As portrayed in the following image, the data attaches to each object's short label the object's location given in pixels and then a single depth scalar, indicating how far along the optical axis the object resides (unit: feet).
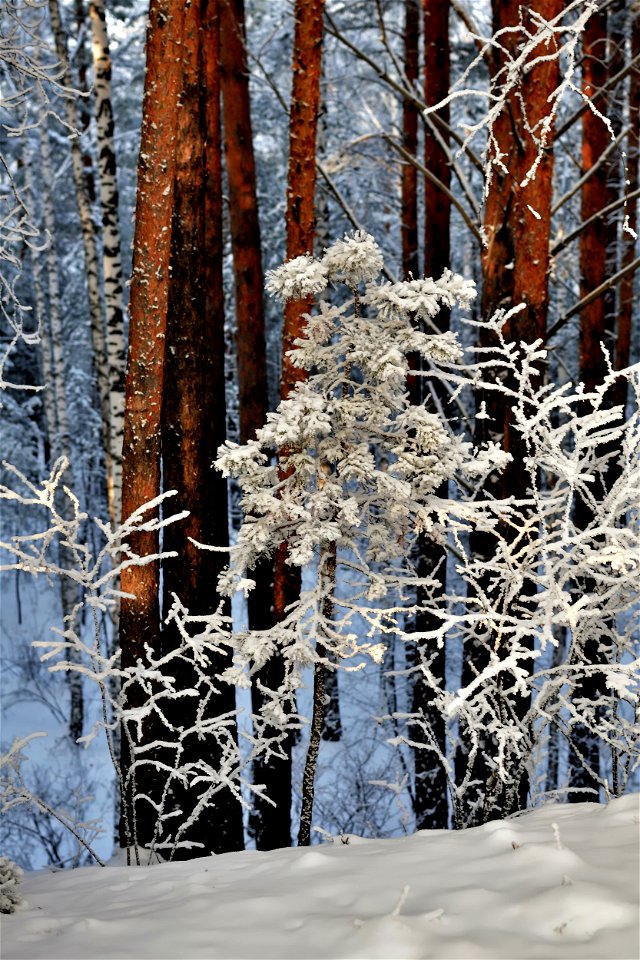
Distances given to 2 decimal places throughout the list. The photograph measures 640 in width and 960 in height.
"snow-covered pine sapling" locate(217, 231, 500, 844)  30.37
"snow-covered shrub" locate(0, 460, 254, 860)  28.35
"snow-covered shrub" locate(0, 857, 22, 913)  21.62
